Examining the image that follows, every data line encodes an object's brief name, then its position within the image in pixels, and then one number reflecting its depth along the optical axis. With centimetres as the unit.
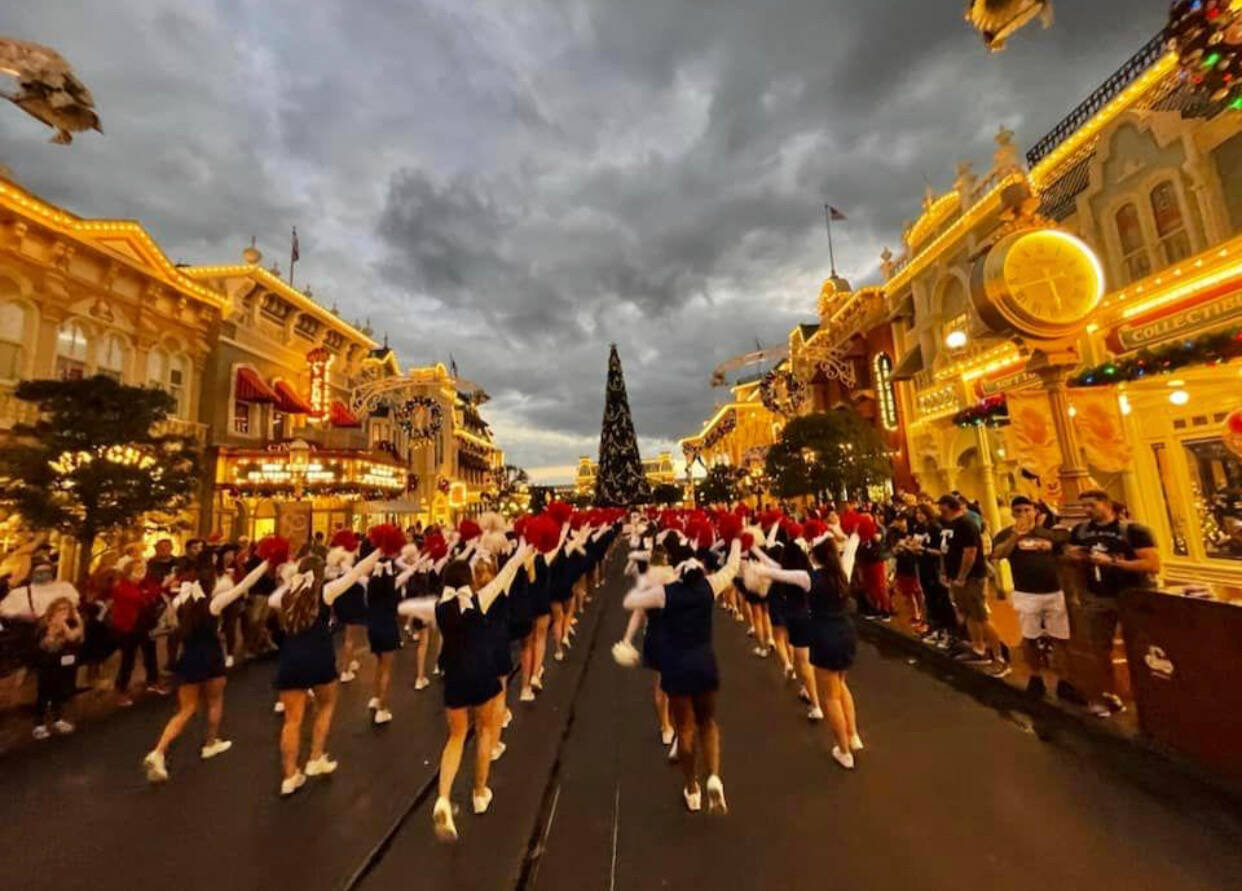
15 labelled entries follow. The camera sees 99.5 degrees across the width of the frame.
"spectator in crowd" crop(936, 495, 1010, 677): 668
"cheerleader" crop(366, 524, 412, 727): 592
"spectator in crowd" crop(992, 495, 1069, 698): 538
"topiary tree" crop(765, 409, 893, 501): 1788
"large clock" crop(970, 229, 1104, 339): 636
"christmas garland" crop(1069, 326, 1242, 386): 629
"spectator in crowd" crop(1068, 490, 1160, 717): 485
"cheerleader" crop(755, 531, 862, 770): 445
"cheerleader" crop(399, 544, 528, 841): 385
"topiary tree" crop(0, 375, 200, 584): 908
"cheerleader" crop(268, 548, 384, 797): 439
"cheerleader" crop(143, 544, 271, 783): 473
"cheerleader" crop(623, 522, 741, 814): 384
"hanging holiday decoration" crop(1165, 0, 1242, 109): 397
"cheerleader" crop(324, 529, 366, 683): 563
